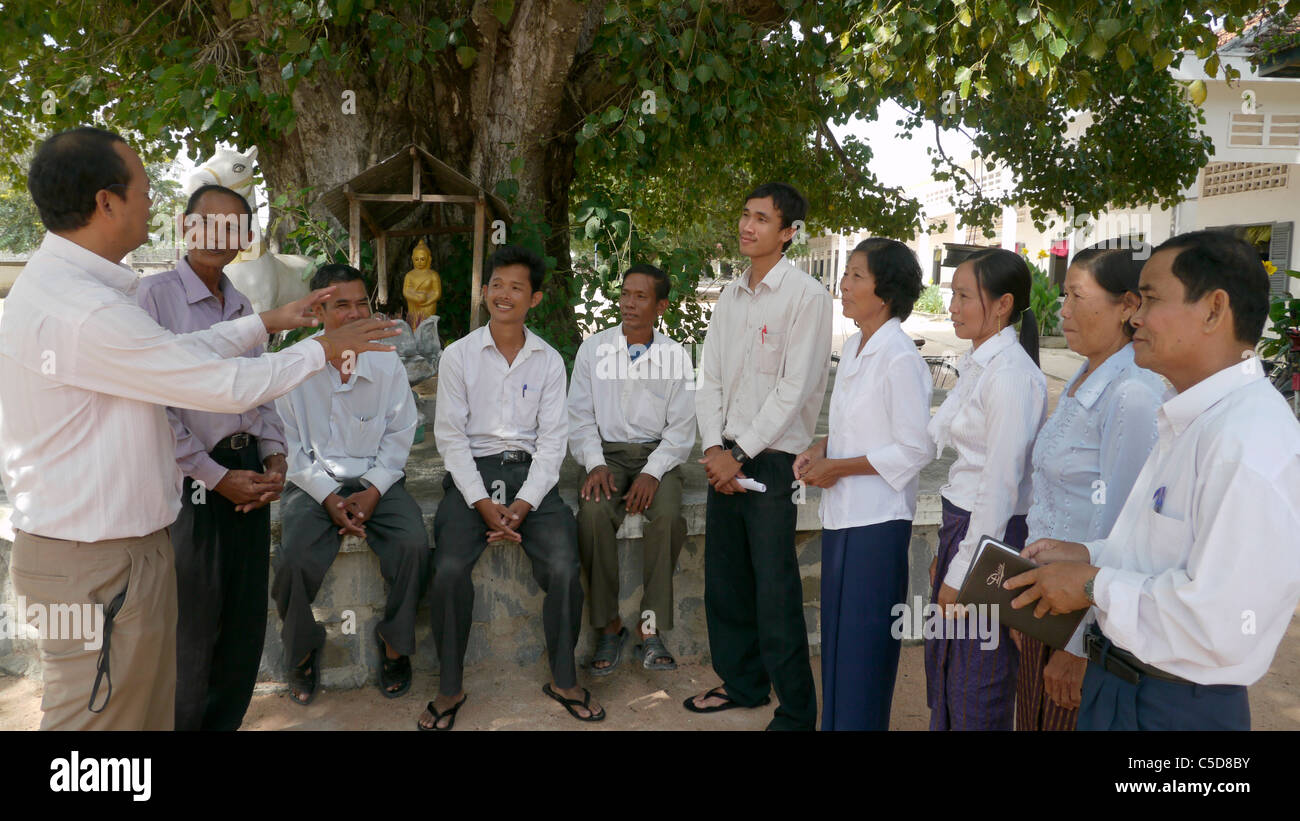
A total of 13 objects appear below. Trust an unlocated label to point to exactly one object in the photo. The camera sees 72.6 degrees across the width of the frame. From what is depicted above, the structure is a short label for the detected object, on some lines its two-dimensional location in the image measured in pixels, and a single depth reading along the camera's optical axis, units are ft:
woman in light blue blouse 7.75
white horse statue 17.39
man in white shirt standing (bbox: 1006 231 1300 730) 5.31
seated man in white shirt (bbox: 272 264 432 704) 11.90
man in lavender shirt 10.15
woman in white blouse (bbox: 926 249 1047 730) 8.52
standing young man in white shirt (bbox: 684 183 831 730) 11.19
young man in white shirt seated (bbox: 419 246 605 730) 11.91
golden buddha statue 18.31
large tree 14.78
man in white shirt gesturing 7.18
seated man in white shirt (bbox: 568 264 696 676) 13.02
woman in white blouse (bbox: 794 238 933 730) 9.79
